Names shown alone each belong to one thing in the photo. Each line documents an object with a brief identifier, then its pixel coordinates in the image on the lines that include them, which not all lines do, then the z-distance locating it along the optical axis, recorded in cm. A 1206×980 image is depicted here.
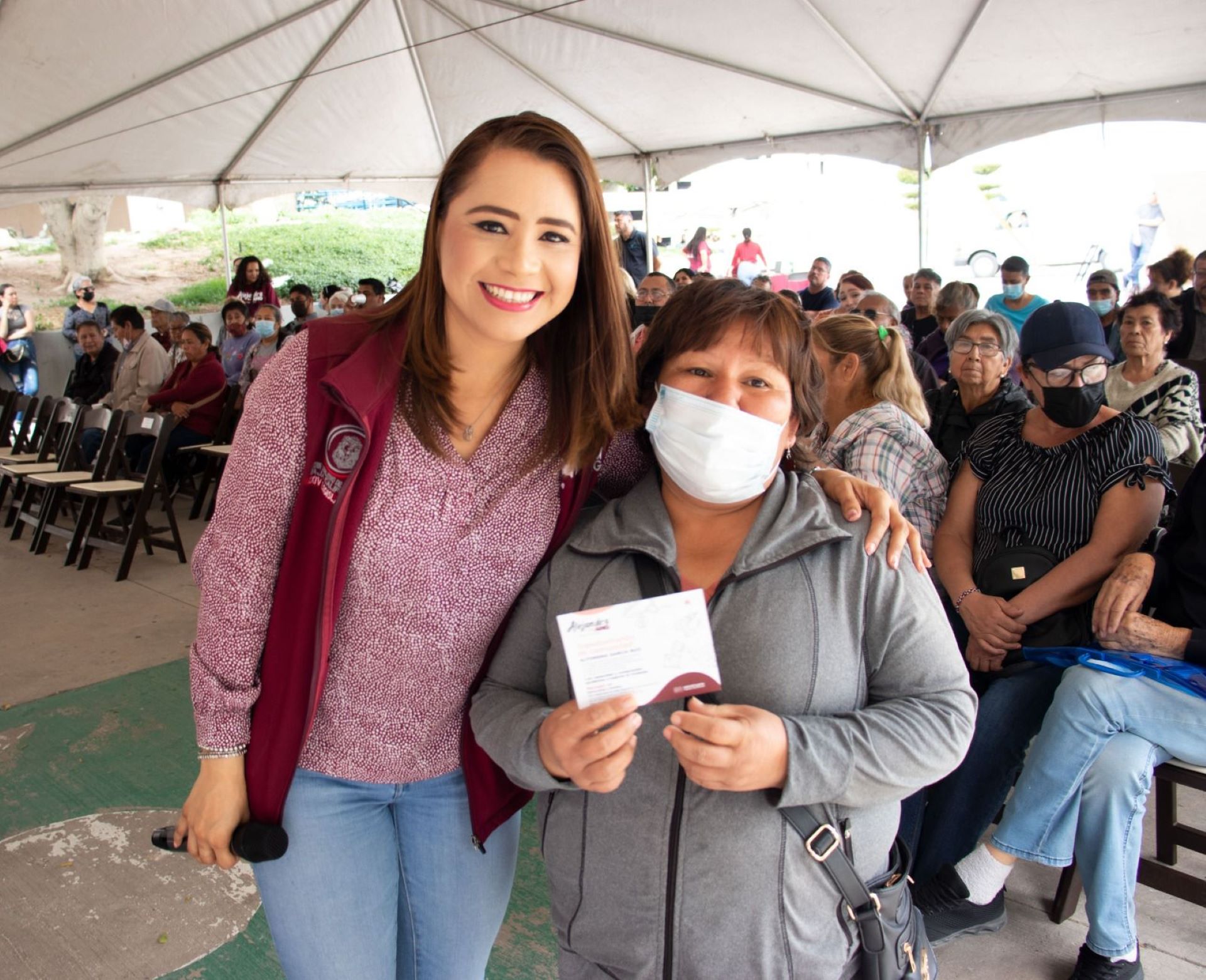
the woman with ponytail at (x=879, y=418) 307
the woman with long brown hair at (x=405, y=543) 135
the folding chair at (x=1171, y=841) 239
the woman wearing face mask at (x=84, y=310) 1205
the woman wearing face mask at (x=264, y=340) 917
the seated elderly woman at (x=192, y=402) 818
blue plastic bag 237
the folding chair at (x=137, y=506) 612
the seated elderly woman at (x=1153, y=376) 414
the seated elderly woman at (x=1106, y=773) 231
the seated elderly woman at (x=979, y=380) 387
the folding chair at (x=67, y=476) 668
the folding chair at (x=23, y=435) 807
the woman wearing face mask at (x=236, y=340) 1007
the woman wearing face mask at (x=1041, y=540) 270
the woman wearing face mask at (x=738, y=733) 122
